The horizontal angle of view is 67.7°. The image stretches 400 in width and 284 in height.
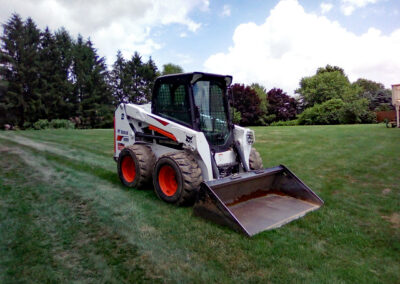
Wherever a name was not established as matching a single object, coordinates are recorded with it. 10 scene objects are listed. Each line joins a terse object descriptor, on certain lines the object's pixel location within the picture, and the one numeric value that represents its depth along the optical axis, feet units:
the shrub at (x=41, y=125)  90.49
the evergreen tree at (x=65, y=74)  116.67
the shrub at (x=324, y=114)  108.37
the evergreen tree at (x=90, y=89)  122.97
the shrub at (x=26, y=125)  102.63
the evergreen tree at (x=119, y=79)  148.77
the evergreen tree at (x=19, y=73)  105.09
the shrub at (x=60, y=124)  88.33
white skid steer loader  13.65
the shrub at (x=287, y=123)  120.57
